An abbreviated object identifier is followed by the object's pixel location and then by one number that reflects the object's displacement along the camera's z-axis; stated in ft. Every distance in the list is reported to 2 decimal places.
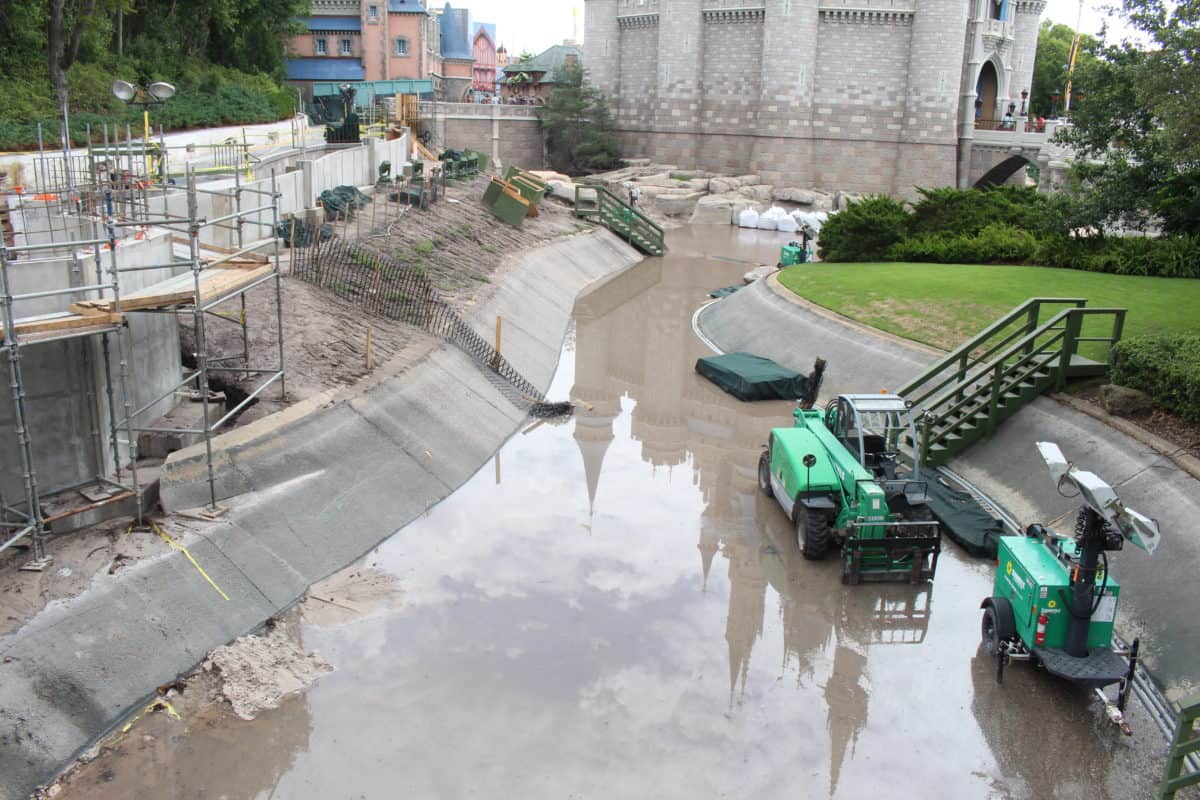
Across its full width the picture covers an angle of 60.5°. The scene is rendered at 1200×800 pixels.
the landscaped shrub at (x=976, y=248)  99.30
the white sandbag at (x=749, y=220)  196.44
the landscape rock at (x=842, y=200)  203.51
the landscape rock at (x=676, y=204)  203.41
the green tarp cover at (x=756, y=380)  80.79
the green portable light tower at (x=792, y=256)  126.52
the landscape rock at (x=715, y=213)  200.54
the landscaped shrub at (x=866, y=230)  113.91
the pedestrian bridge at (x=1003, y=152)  193.47
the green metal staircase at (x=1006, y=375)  59.47
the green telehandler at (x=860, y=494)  47.73
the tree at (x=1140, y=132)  59.67
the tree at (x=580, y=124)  231.30
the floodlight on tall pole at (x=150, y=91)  51.75
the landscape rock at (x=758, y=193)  207.51
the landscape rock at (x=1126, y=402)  53.54
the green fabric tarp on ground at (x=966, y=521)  51.89
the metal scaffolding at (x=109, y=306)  38.24
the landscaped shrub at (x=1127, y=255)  84.58
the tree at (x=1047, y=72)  288.92
